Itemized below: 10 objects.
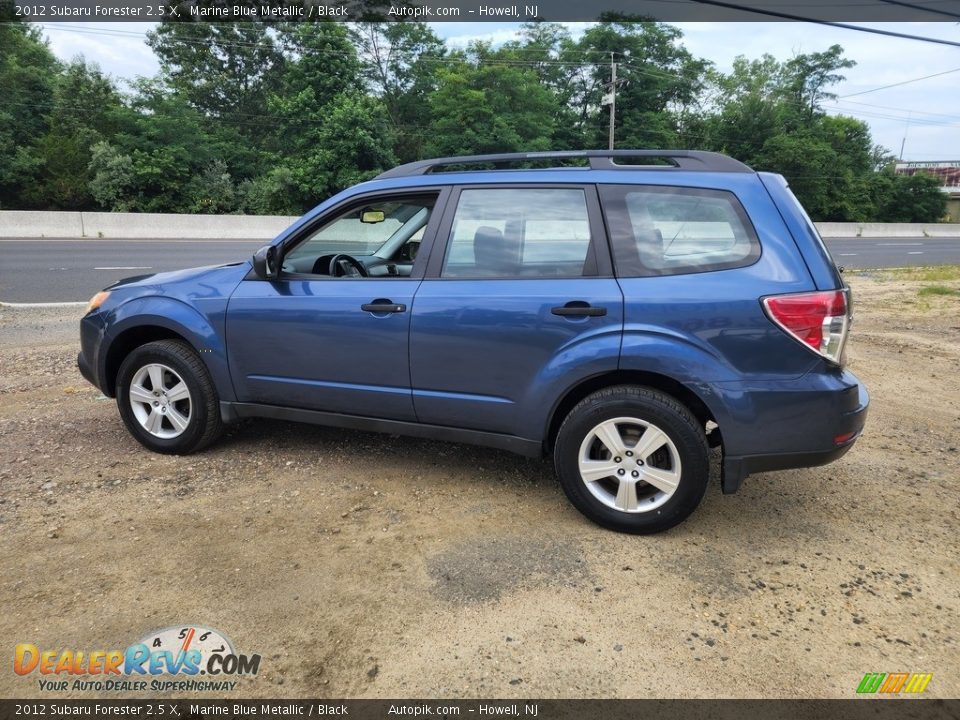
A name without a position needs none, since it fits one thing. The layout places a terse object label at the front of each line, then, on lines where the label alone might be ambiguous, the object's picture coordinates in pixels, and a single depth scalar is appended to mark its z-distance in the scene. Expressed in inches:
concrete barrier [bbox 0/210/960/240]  903.7
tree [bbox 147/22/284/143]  1643.7
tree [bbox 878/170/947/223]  2075.5
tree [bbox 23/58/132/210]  1205.1
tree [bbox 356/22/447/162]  1678.2
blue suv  118.3
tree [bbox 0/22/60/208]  1208.8
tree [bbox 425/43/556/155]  1393.9
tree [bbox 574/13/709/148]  1740.9
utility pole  1231.4
